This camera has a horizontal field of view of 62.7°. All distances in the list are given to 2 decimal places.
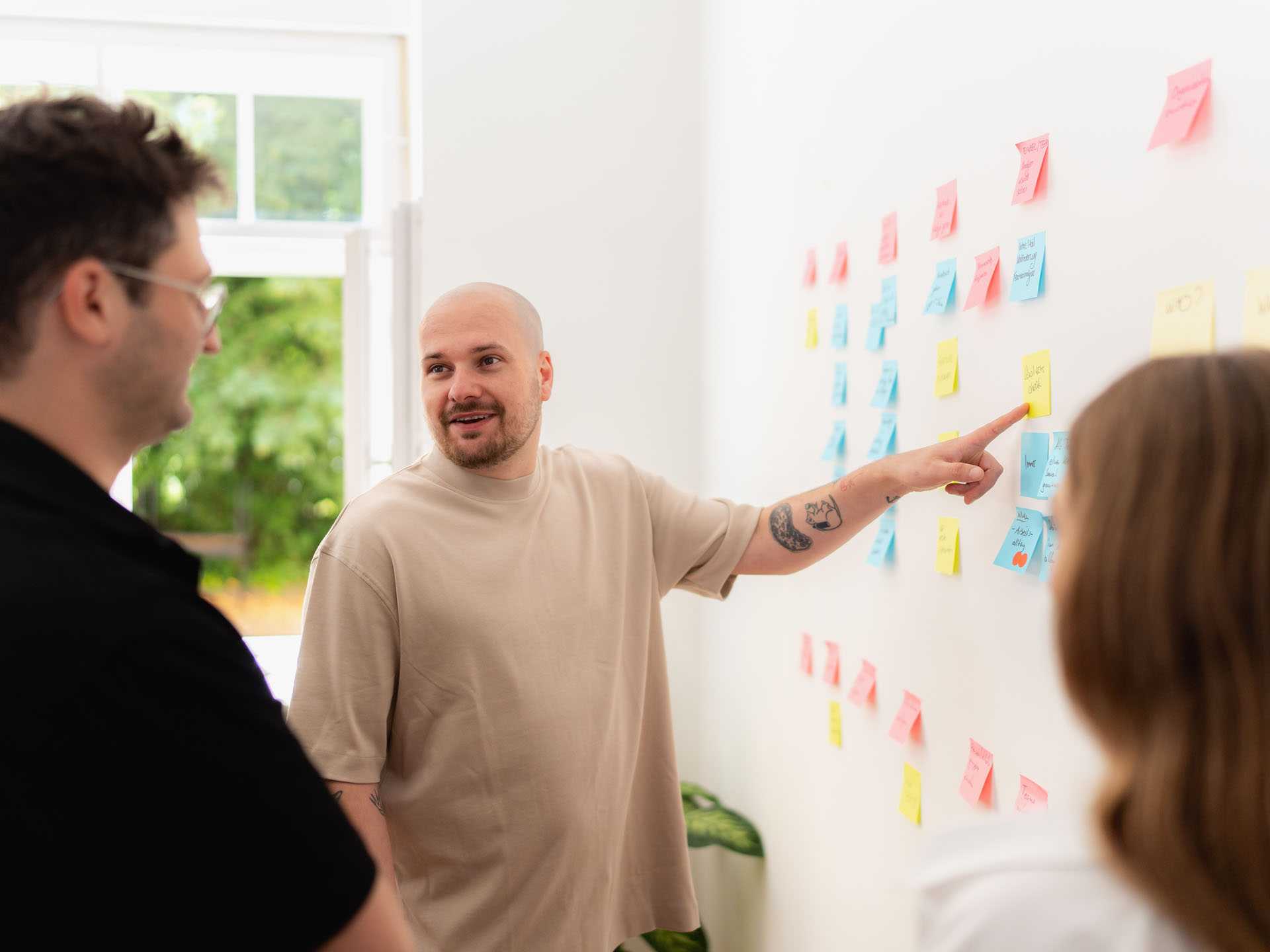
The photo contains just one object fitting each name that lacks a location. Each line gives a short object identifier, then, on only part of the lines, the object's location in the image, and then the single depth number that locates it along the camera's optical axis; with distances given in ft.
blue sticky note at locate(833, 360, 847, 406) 6.23
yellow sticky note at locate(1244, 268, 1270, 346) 3.04
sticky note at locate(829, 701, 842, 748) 6.37
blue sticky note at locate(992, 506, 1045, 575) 4.19
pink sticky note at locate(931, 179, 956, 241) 4.90
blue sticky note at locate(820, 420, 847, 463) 6.24
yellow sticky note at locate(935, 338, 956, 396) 4.90
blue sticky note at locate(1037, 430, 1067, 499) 4.01
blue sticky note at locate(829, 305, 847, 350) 6.21
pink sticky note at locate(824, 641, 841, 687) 6.40
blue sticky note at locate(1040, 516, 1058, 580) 4.07
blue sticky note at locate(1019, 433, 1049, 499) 4.17
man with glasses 2.31
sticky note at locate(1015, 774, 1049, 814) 4.18
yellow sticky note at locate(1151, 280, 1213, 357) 3.30
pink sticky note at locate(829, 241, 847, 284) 6.23
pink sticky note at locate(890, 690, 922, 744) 5.32
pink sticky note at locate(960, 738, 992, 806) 4.63
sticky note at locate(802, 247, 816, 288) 6.71
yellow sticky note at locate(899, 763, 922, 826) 5.27
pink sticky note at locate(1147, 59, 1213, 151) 3.28
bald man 5.29
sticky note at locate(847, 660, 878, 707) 5.86
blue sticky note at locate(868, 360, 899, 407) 5.53
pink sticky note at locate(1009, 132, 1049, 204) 4.17
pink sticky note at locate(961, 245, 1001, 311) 4.56
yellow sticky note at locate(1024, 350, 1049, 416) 4.16
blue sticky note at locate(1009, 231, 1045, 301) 4.19
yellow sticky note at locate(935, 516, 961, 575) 4.90
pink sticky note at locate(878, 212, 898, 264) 5.56
